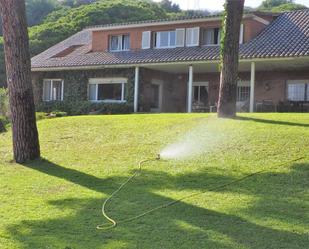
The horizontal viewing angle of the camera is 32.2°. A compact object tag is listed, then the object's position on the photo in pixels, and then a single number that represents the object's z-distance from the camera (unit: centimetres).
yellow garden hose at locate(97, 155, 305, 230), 782
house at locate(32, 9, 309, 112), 2600
